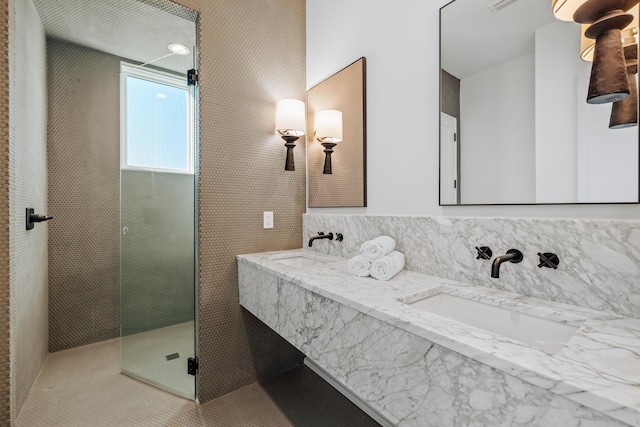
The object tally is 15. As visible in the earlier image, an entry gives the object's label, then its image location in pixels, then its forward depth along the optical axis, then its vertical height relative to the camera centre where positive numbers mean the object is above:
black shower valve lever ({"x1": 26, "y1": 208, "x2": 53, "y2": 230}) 1.61 -0.03
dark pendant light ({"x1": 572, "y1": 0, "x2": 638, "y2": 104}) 0.90 +0.51
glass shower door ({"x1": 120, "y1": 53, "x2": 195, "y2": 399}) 1.96 -0.10
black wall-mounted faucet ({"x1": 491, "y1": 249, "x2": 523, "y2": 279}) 0.96 -0.16
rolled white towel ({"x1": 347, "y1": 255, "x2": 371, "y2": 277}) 1.32 -0.24
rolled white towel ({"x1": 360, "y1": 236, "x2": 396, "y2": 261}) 1.35 -0.17
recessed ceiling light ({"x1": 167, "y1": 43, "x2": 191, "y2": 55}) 1.89 +1.06
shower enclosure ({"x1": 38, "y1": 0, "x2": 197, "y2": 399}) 1.95 +0.26
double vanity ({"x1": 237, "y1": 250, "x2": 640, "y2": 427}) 0.56 -0.34
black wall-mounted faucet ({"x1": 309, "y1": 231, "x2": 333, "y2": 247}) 1.95 -0.16
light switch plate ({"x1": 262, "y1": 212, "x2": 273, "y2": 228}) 2.05 -0.04
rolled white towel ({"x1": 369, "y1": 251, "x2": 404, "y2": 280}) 1.27 -0.24
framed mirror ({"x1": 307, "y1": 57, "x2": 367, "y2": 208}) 1.81 +0.48
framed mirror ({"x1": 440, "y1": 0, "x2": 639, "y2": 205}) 0.98 +0.36
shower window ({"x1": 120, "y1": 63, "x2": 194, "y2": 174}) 1.96 +0.64
